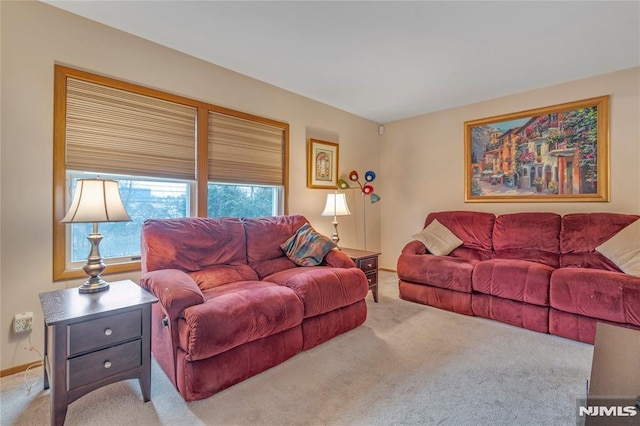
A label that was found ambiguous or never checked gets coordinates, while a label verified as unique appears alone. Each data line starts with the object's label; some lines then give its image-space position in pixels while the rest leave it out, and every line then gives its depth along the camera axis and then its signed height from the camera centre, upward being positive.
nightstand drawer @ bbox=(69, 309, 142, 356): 1.49 -0.62
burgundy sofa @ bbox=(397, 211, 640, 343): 2.35 -0.55
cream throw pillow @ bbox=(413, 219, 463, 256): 3.53 -0.31
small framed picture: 3.86 +0.66
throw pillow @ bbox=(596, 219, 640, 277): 2.45 -0.30
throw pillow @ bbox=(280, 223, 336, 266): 2.81 -0.32
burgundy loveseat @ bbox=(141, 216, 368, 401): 1.69 -0.56
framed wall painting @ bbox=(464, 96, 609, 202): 3.13 +0.69
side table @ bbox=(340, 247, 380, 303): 3.17 -0.55
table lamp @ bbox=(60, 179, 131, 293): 1.74 +0.01
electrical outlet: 1.95 -0.72
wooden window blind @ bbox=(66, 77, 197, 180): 2.18 +0.65
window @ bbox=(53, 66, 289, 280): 2.15 +0.49
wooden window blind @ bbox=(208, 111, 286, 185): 2.97 +0.67
